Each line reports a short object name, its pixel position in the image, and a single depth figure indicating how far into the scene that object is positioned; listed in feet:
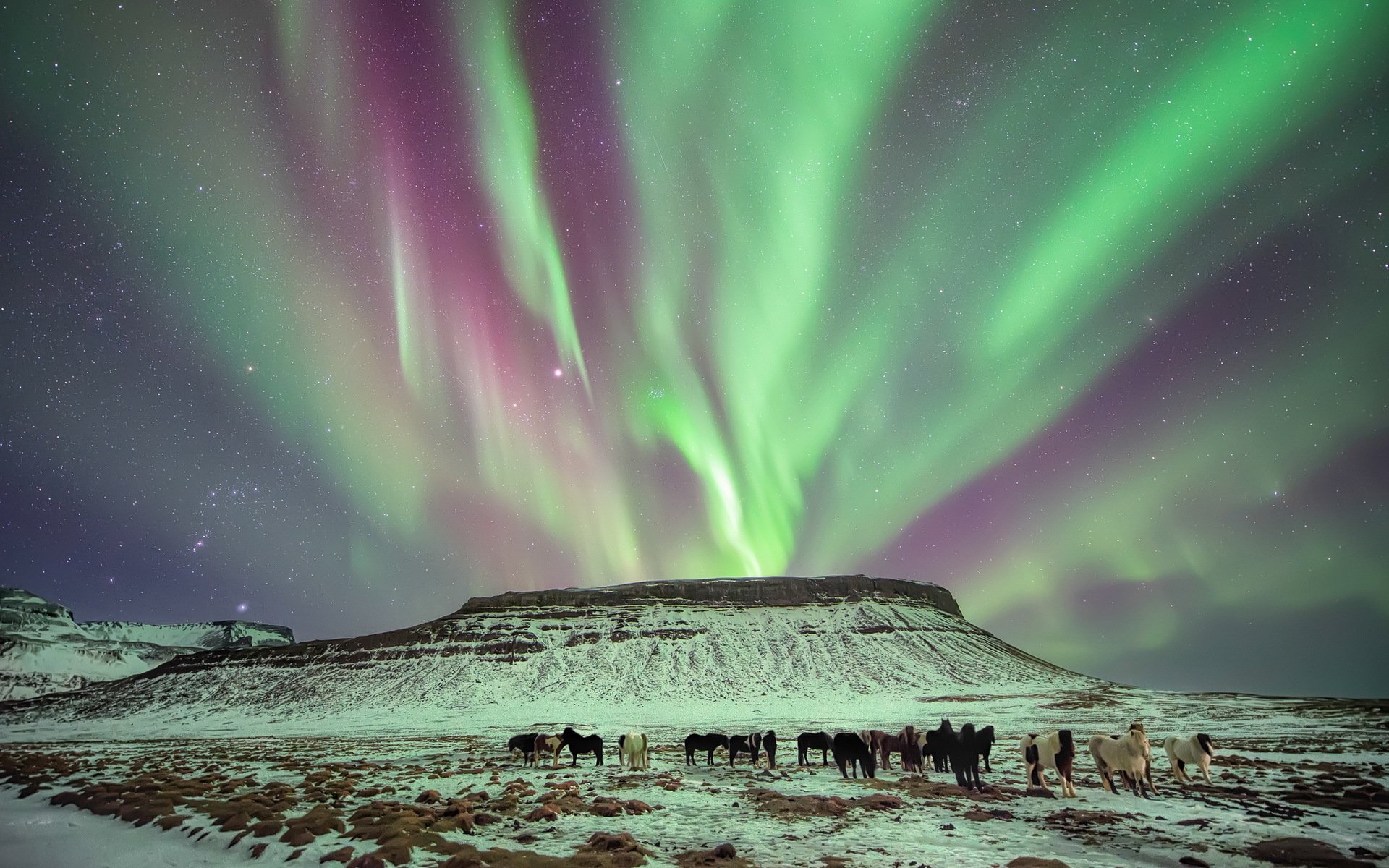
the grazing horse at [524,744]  98.12
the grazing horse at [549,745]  93.97
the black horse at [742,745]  91.91
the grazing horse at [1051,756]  59.40
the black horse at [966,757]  66.33
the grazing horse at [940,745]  75.13
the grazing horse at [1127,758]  58.08
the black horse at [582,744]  93.91
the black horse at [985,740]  68.19
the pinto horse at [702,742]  92.27
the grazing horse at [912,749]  79.36
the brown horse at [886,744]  83.48
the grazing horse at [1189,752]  61.72
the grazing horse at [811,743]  87.81
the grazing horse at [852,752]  76.18
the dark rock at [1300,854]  35.14
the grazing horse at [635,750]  88.12
